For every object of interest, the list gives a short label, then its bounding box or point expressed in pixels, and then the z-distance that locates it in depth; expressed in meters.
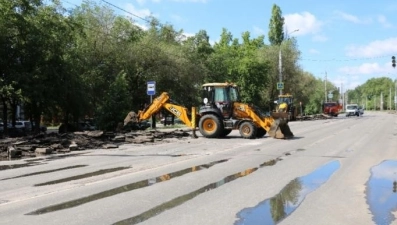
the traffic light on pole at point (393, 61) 41.19
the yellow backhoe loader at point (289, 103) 53.42
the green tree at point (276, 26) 79.06
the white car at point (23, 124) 42.67
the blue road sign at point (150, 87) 28.86
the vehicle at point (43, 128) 40.09
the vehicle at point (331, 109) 76.44
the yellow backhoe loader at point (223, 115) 25.05
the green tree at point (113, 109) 32.47
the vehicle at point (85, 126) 40.72
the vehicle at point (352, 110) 79.12
